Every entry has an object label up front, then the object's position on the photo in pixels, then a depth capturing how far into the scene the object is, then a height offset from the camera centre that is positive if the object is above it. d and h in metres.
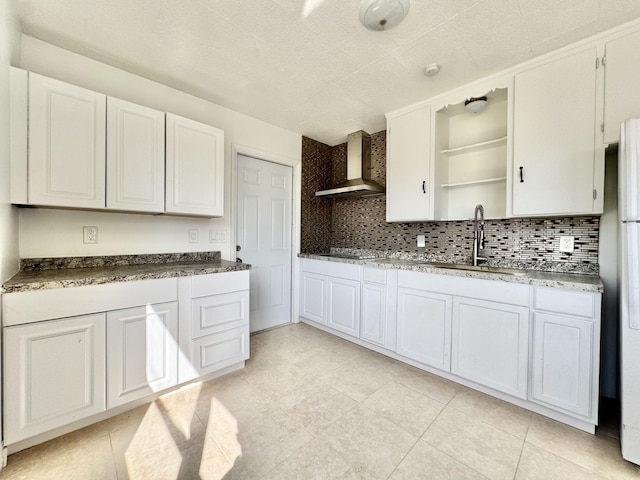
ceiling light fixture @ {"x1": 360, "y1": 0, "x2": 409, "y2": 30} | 1.44 +1.30
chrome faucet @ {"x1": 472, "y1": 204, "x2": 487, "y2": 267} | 2.31 +0.04
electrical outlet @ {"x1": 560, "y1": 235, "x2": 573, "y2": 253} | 1.93 -0.03
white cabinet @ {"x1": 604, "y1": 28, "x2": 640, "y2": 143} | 1.55 +0.97
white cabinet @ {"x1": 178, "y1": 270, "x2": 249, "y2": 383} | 1.86 -0.66
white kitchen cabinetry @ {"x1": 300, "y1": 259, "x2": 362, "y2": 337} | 2.69 -0.64
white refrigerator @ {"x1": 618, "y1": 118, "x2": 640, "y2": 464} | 1.27 -0.23
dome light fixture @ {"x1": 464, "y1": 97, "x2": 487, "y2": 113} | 2.16 +1.14
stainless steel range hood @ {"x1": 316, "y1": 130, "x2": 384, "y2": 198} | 3.09 +0.89
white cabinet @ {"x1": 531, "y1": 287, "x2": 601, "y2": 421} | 1.48 -0.66
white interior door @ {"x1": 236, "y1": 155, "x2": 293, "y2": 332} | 2.94 +0.04
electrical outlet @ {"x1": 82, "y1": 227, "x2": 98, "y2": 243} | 1.91 +0.01
